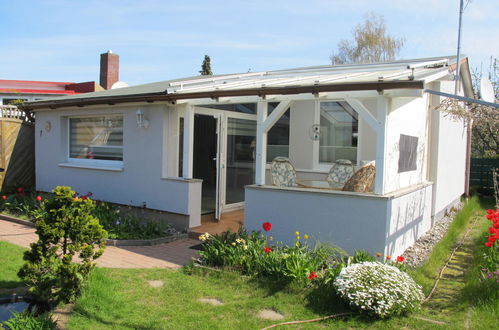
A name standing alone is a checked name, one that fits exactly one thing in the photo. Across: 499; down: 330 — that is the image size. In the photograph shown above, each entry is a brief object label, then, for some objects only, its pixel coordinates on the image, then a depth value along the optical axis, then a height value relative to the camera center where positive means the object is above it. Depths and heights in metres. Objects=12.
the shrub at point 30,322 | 4.02 -1.68
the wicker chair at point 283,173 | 8.13 -0.40
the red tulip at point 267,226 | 6.14 -1.06
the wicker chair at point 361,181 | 7.09 -0.44
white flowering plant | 4.64 -1.48
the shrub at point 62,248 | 4.79 -1.18
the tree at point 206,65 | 37.12 +7.19
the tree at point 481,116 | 8.51 +0.89
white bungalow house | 6.70 +0.07
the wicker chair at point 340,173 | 8.63 -0.39
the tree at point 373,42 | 33.56 +8.66
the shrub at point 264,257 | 5.61 -1.47
